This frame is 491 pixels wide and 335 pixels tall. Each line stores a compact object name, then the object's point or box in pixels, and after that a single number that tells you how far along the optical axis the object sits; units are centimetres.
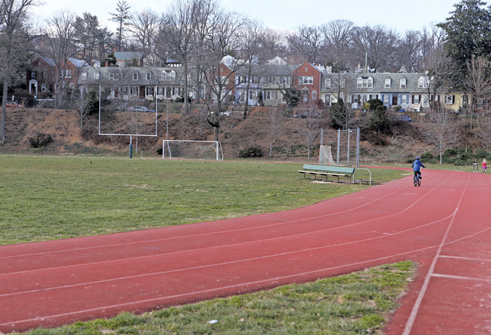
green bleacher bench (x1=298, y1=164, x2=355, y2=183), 2655
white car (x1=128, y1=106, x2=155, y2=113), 7057
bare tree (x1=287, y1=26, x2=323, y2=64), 12119
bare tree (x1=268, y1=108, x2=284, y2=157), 6035
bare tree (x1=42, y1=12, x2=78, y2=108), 7524
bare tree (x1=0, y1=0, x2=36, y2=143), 5903
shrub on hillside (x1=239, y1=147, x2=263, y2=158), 5762
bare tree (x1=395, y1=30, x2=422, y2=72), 10919
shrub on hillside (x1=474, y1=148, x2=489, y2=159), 5062
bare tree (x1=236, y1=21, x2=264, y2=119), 6581
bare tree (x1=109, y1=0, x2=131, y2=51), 11769
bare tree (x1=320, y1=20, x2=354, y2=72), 11344
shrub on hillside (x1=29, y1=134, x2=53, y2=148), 6191
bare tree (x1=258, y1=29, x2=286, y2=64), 7294
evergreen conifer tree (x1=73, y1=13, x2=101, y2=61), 10589
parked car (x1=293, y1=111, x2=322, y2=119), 6556
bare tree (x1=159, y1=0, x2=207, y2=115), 6575
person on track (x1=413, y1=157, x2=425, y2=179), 2528
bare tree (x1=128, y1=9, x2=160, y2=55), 10894
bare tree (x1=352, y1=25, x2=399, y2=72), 10969
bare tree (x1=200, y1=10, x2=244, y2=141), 6028
